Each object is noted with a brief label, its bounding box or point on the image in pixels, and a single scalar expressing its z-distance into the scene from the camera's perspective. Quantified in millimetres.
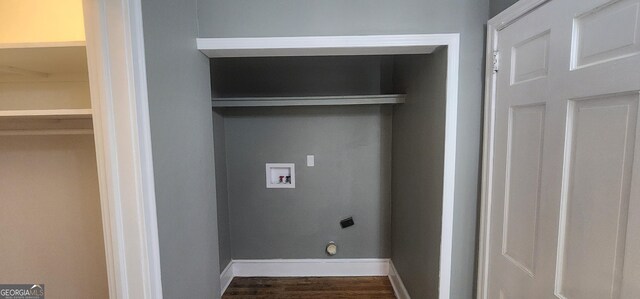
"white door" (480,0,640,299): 714
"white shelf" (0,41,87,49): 982
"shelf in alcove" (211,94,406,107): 2119
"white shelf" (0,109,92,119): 1027
